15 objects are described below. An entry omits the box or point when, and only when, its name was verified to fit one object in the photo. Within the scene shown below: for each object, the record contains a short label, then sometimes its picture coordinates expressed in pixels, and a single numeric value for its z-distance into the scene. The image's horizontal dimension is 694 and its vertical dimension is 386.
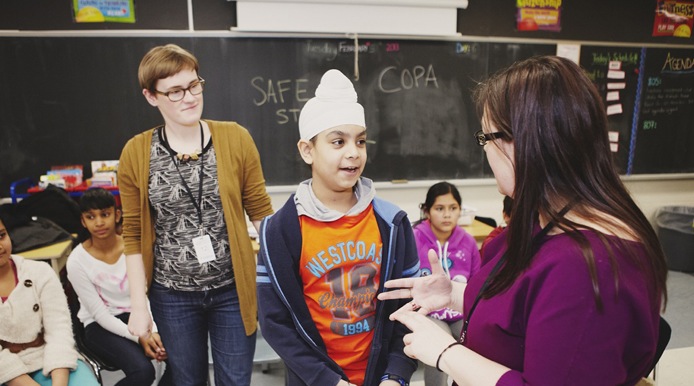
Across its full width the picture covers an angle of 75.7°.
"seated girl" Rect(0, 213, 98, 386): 1.79
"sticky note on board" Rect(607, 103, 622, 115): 4.22
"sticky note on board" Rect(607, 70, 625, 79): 4.15
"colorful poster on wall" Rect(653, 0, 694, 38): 4.13
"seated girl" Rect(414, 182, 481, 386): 2.63
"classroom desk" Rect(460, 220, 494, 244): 3.16
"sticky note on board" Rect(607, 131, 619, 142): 4.23
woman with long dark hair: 0.73
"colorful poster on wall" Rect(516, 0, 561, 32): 3.86
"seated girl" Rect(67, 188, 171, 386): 2.02
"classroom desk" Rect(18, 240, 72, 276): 2.71
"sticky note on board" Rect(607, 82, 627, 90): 4.18
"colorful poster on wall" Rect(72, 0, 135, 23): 3.25
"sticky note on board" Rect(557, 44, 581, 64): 3.99
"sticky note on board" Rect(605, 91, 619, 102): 4.20
